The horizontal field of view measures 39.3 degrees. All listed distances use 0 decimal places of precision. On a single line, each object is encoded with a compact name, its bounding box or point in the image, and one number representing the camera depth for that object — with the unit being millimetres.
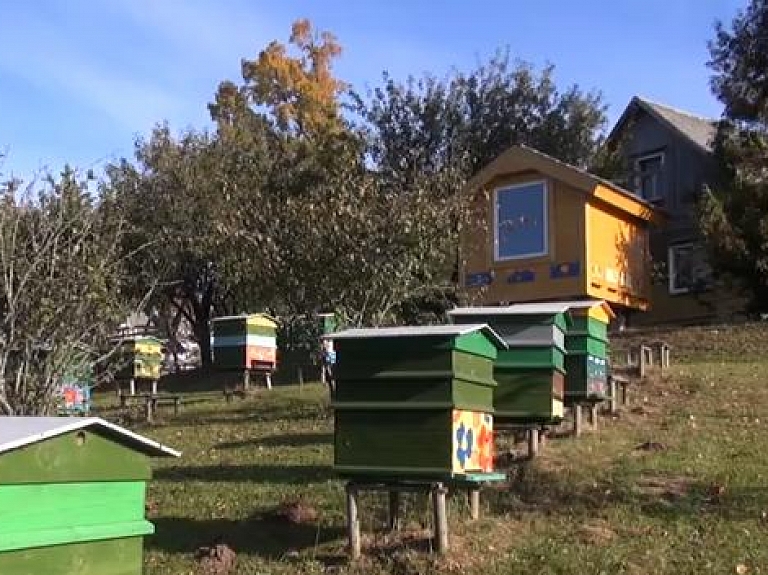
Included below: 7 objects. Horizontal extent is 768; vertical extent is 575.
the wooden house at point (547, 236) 25953
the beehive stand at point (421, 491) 8305
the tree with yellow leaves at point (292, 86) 47781
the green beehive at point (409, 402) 8195
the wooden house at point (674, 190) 30297
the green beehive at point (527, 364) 10500
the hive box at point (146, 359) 26375
